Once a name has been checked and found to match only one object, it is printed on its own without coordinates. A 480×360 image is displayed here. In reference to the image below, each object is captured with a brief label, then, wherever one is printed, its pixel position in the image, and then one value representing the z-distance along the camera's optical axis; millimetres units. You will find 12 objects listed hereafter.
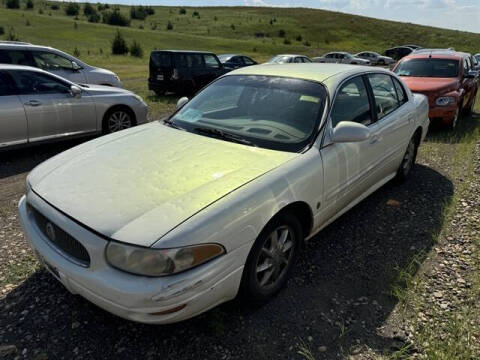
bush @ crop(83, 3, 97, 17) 63641
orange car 7734
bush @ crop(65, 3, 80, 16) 63000
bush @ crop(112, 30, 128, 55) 33094
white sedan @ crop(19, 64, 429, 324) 2094
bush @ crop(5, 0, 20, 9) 59875
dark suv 12812
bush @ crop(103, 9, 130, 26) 56938
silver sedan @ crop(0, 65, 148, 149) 5644
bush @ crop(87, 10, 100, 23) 58250
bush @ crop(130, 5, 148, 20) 70312
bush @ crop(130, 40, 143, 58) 32625
